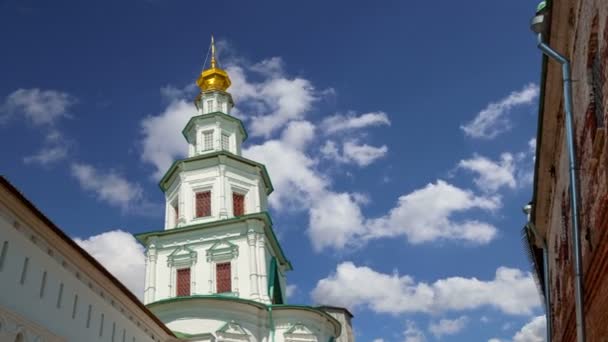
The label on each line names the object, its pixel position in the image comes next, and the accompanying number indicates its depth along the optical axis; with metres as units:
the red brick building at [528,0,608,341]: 7.68
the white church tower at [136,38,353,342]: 29.27
